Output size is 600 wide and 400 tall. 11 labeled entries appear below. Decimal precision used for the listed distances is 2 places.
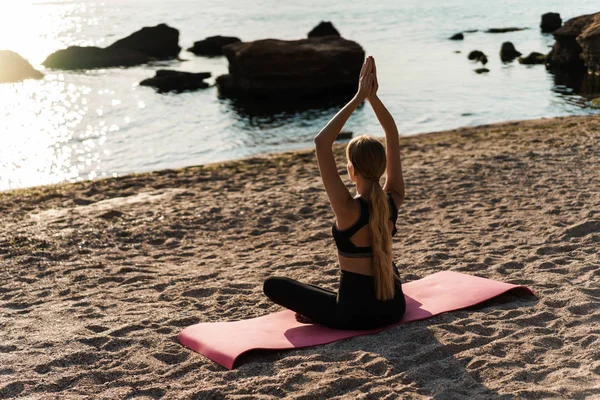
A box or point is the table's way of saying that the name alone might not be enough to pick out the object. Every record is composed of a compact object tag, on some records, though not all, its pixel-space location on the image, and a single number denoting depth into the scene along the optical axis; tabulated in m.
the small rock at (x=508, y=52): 35.75
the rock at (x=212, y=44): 42.94
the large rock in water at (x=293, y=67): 26.86
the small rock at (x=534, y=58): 33.37
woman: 4.79
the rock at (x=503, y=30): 49.17
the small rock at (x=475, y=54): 36.53
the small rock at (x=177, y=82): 30.88
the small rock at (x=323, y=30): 37.66
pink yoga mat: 5.14
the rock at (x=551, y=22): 44.50
